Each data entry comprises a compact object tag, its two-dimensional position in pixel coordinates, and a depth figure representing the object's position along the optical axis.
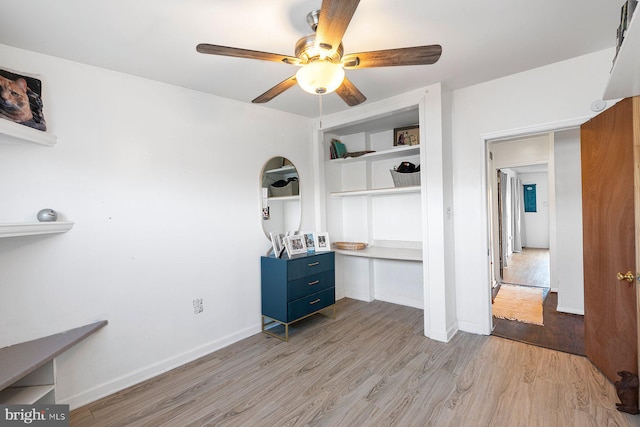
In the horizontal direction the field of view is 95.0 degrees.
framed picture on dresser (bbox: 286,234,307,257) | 3.07
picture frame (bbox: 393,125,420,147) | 3.48
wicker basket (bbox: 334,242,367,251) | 3.81
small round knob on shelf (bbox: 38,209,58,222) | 1.87
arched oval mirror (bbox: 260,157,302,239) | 3.22
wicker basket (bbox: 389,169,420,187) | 3.27
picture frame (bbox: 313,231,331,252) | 3.37
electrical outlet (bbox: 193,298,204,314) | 2.62
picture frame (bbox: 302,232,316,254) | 3.29
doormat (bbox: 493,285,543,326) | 3.32
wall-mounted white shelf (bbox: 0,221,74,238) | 1.54
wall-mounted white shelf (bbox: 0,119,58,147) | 1.57
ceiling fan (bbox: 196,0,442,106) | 1.40
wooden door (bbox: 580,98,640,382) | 1.91
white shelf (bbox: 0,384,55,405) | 1.53
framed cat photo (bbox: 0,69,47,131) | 1.72
